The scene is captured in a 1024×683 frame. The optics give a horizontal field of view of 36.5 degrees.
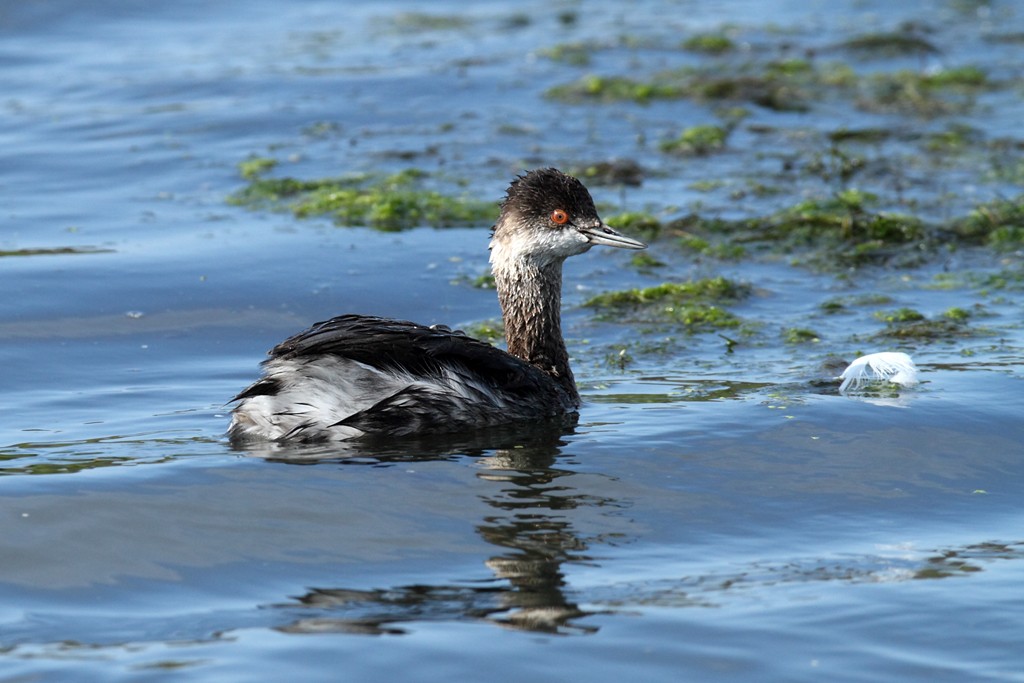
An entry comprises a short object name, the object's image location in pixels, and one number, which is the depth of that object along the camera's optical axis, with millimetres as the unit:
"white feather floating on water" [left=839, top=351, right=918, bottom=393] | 8656
